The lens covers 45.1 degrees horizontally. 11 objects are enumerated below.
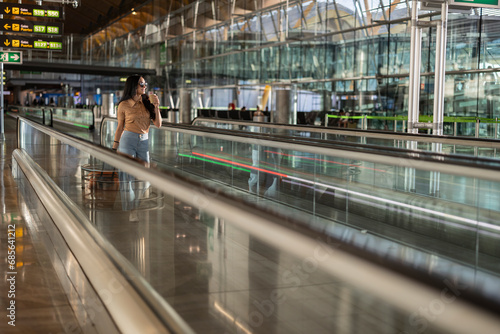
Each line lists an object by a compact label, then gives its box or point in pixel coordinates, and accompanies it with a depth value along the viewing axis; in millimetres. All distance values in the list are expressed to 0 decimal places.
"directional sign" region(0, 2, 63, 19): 21000
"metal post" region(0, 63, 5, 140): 20422
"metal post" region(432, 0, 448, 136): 9859
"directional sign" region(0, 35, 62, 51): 21828
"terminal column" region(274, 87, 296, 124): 23312
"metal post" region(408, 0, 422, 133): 10055
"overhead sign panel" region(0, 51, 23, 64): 20056
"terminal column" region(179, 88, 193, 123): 33844
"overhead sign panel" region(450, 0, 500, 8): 9555
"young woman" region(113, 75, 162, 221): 7547
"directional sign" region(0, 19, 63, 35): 22438
